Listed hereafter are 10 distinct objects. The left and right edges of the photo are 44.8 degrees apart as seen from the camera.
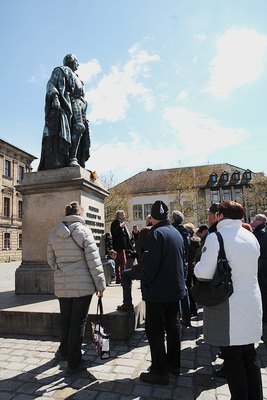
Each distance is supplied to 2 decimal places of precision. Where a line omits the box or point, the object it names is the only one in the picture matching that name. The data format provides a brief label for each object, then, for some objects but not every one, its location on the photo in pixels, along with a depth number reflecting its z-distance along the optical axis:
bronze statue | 6.84
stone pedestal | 6.34
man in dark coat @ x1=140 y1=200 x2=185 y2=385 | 3.46
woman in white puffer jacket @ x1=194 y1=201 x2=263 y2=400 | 2.61
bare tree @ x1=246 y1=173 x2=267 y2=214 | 37.91
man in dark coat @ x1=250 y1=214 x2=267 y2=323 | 4.90
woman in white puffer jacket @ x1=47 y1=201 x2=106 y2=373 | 3.72
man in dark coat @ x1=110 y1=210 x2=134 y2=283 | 7.80
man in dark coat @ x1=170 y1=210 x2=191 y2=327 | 5.34
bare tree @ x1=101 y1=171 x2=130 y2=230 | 36.72
